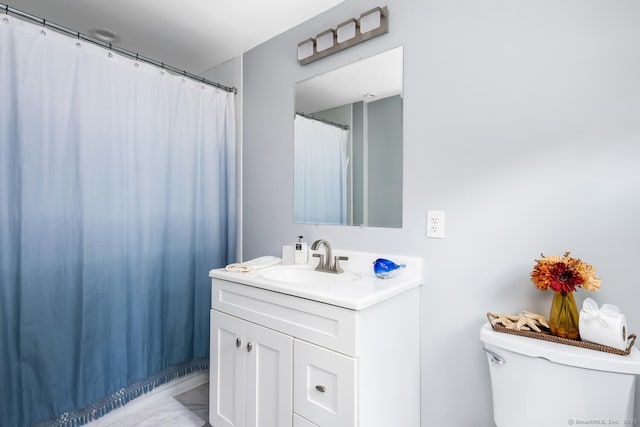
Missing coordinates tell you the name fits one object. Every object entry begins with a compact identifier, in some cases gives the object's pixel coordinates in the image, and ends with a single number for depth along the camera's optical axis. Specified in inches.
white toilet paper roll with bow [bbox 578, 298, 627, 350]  35.1
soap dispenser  68.7
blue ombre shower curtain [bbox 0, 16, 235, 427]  52.3
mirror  58.7
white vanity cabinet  41.5
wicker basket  35.4
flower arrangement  38.1
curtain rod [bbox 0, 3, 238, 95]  51.0
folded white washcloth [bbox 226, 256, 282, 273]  59.9
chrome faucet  61.5
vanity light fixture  58.1
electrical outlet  52.8
